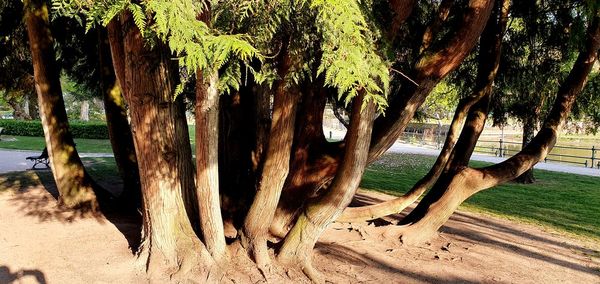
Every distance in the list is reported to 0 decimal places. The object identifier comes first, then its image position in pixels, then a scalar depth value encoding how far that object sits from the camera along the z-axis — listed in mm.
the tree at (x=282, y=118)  3109
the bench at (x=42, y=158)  12031
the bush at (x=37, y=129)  27250
